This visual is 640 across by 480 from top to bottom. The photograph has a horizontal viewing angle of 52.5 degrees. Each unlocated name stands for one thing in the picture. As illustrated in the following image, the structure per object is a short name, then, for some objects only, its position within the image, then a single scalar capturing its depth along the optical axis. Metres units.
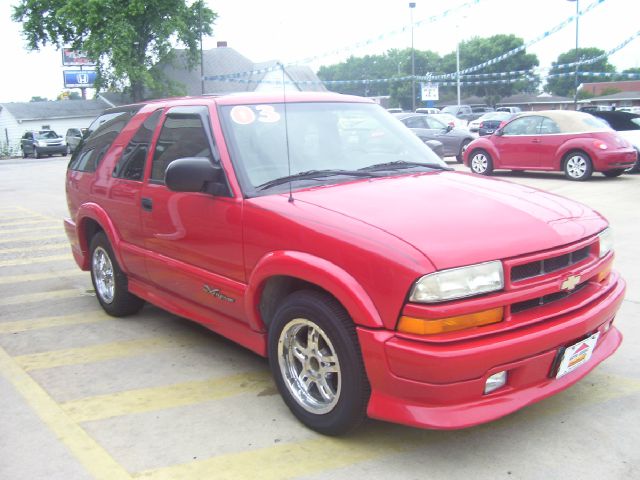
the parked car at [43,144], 40.06
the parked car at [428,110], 43.59
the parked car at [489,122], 32.25
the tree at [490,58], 74.26
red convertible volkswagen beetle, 13.79
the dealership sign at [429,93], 49.69
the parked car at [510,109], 46.25
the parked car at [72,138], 42.78
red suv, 2.89
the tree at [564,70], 81.44
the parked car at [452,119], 26.31
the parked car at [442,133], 19.67
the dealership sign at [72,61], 65.75
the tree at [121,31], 44.22
